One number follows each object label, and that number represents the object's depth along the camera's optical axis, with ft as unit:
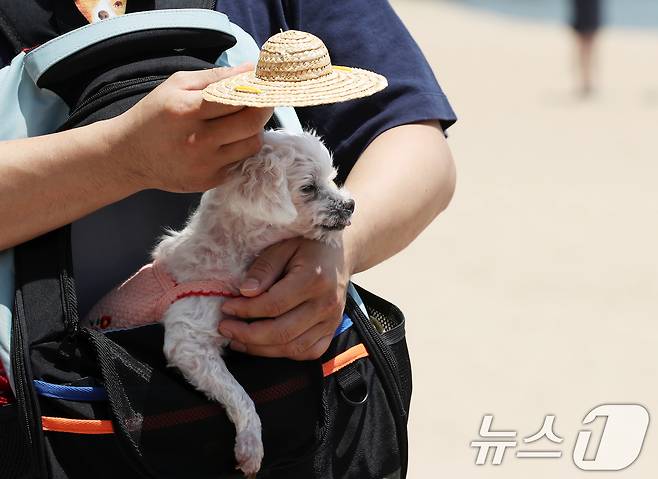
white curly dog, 17.27
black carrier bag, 16.97
